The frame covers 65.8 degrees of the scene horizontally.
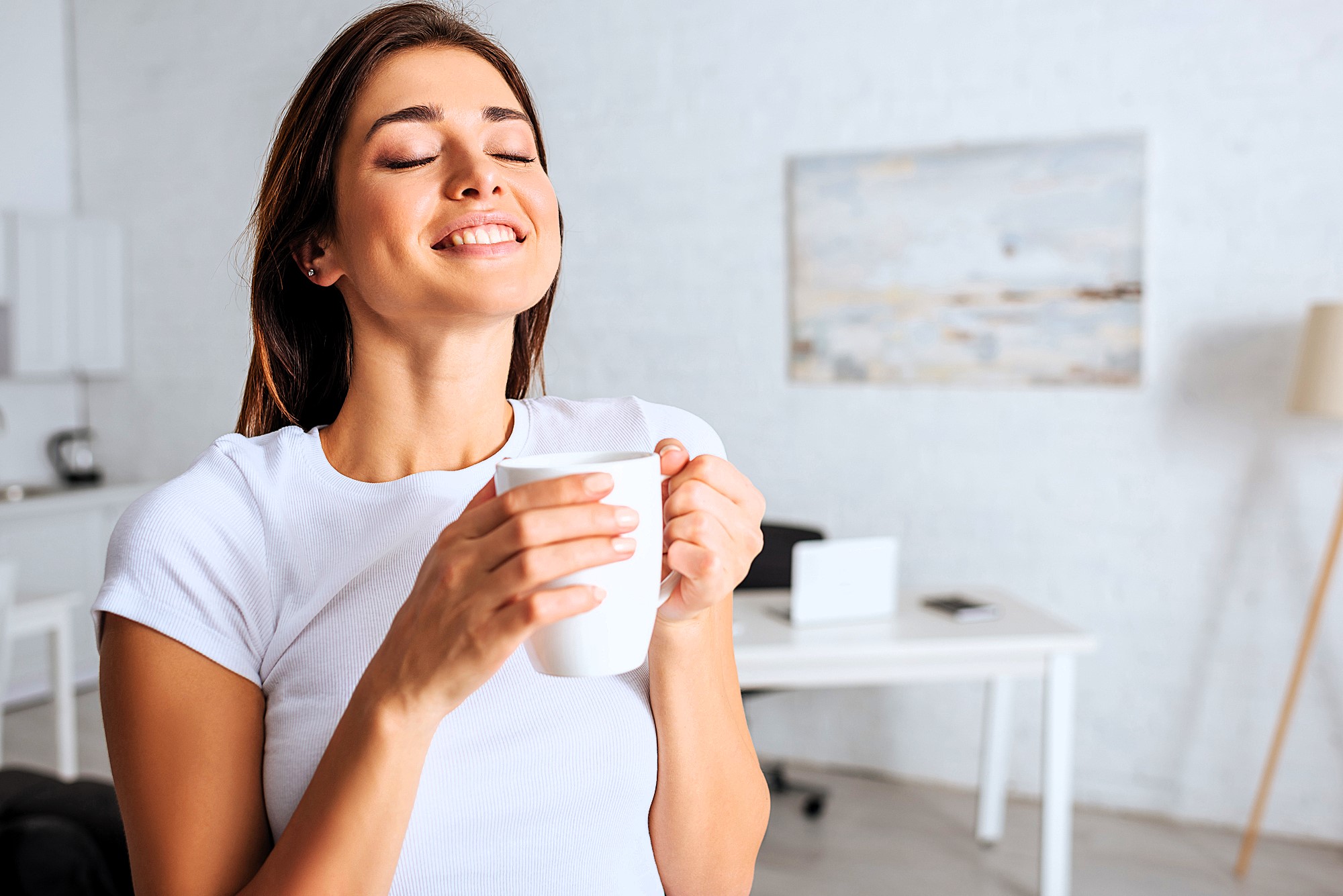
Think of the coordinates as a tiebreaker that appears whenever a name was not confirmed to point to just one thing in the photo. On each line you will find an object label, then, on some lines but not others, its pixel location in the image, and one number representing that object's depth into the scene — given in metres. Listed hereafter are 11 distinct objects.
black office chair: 3.39
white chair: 3.14
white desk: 2.53
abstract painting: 3.39
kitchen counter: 4.41
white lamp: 2.85
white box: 2.65
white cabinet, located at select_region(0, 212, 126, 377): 4.70
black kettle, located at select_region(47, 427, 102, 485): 5.20
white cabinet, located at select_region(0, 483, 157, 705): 4.48
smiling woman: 0.72
